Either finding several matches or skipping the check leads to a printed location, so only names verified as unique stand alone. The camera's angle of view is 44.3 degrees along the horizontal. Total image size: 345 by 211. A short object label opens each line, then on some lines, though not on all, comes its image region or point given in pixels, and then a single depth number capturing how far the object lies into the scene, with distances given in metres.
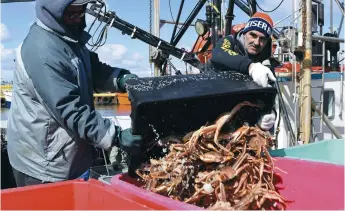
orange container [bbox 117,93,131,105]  36.27
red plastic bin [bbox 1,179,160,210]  2.05
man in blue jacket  2.26
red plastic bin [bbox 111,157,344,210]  2.58
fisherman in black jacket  2.92
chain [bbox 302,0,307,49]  5.79
